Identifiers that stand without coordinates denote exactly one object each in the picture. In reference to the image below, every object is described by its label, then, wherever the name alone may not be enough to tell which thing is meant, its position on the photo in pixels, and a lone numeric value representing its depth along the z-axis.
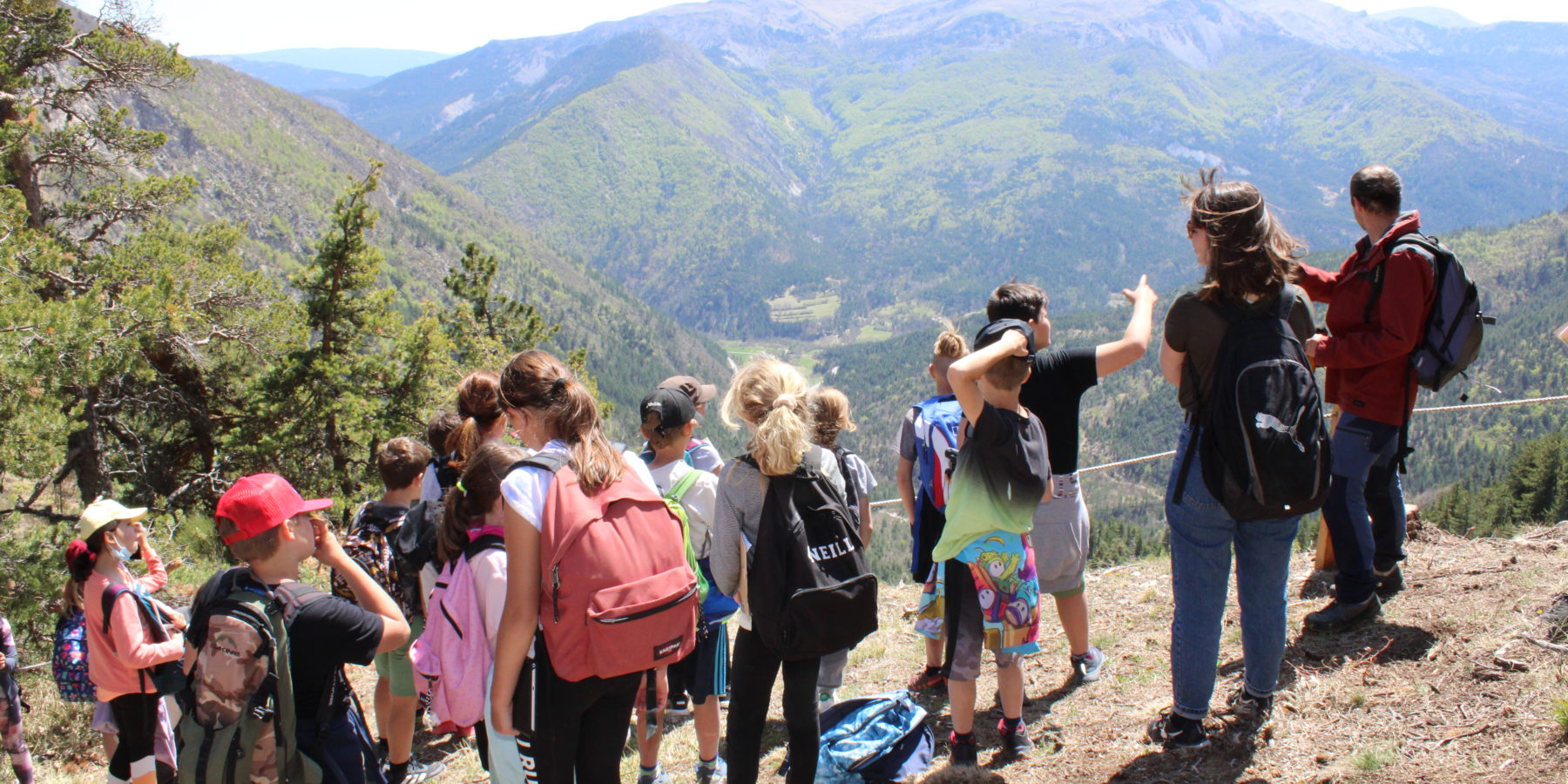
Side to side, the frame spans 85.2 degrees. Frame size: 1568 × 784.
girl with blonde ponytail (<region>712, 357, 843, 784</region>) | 3.21
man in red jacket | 3.62
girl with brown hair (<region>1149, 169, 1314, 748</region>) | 3.00
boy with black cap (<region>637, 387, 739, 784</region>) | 3.67
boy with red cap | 2.65
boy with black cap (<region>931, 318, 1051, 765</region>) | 3.30
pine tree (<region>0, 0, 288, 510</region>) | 8.07
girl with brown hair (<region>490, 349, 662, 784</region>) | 2.60
